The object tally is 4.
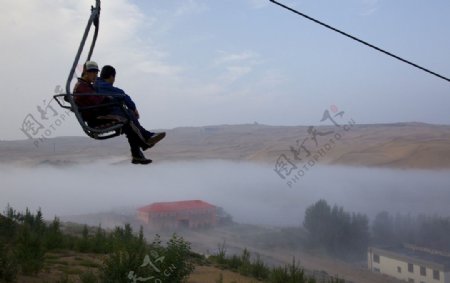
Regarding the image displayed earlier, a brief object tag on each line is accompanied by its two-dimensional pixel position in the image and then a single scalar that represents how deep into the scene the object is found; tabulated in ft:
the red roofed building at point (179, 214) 188.14
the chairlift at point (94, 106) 13.60
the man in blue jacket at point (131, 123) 16.37
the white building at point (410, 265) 115.24
